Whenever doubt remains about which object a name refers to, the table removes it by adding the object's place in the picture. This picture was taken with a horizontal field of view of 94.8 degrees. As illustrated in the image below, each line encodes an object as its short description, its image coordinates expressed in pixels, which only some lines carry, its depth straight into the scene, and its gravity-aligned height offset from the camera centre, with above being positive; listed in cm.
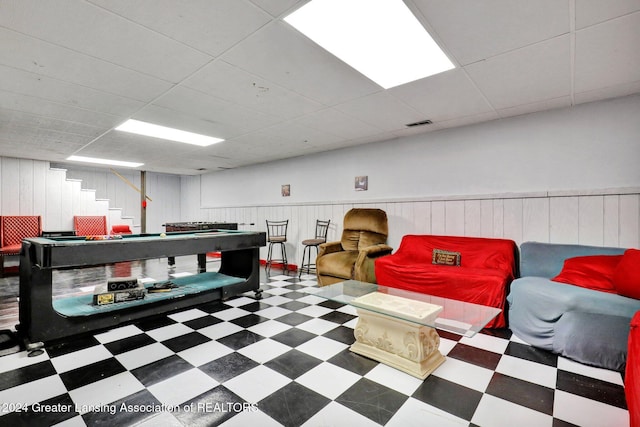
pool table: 241 -66
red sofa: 298 -66
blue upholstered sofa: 213 -85
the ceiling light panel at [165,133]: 409 +120
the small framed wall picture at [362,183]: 522 +51
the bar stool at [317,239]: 567 -52
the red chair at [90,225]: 711 -34
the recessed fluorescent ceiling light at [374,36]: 179 +124
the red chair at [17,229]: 584 -36
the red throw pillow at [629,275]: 226 -51
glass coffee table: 204 -82
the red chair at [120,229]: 741 -45
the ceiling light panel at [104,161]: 642 +116
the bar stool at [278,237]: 588 -53
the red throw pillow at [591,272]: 255 -55
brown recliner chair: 406 -59
